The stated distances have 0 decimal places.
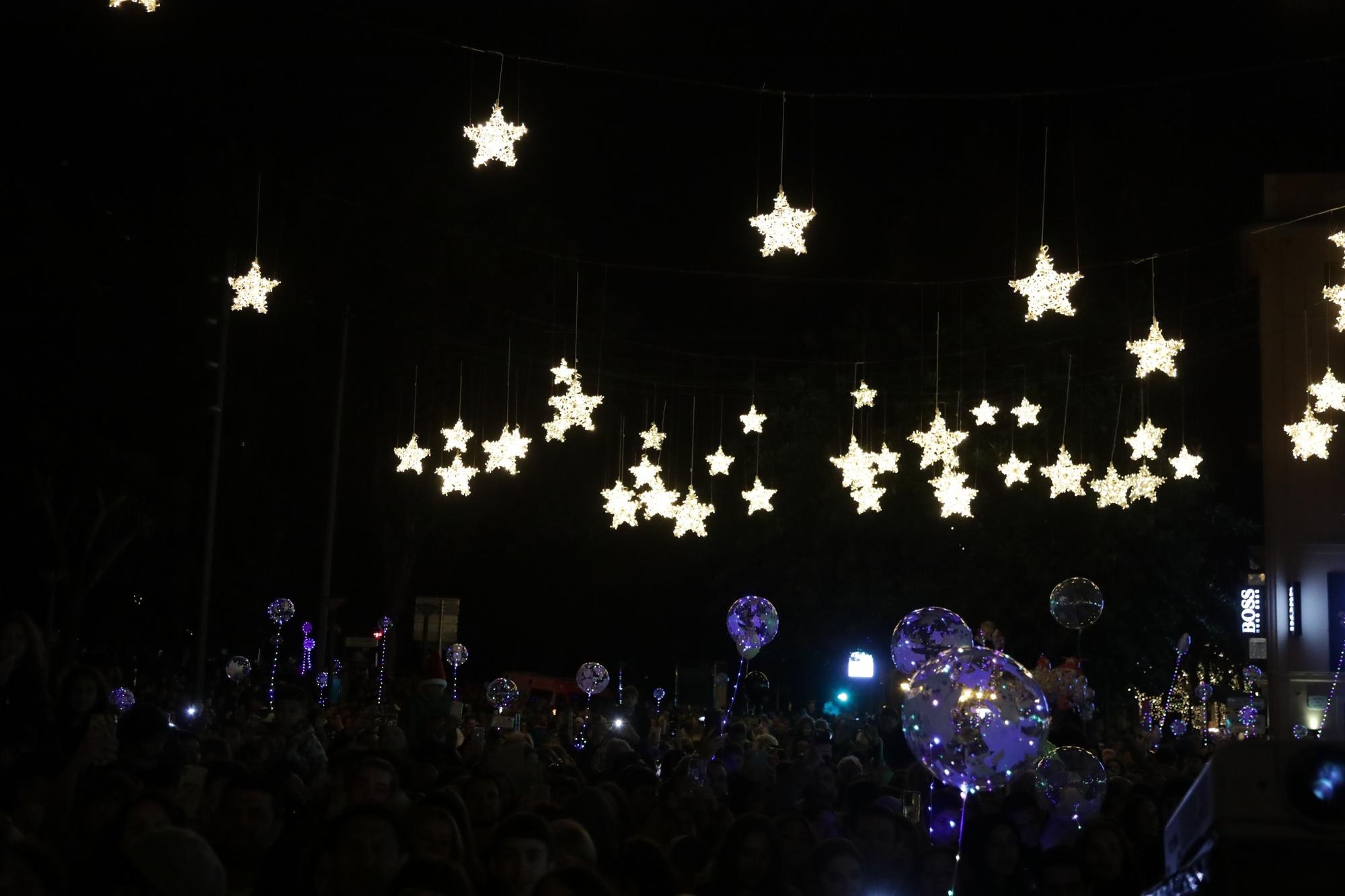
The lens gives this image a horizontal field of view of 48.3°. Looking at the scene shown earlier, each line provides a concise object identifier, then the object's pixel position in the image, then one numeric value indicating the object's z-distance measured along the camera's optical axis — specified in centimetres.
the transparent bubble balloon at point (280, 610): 2953
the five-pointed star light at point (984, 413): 2103
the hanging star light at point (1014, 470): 2356
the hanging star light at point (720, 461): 2508
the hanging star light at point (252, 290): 1552
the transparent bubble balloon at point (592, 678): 2339
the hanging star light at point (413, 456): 2161
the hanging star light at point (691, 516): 2350
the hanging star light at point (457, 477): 2134
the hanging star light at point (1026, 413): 2161
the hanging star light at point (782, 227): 1300
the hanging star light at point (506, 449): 2045
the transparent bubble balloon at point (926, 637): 1396
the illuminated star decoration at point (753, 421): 2364
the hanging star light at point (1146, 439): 2188
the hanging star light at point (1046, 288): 1458
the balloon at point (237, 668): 2679
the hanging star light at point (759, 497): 2391
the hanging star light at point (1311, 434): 2231
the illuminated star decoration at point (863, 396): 2378
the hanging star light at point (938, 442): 2198
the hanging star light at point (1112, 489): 2303
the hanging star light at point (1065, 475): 2148
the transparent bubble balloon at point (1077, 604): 1819
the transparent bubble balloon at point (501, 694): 1981
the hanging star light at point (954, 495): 2181
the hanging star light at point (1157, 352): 1777
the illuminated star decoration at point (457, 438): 2120
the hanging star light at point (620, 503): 2253
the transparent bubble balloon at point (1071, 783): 927
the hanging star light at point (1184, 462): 2189
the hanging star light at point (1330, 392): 2059
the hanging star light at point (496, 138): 1175
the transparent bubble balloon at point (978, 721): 810
